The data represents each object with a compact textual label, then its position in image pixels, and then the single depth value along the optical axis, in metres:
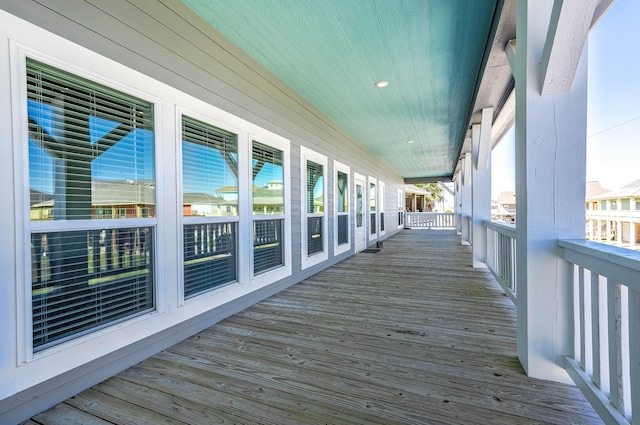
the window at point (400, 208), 13.02
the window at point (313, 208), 4.36
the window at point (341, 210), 5.60
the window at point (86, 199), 1.58
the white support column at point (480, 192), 4.59
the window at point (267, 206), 3.32
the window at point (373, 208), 8.02
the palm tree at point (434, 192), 27.55
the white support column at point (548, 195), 1.67
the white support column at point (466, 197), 7.39
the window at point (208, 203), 2.46
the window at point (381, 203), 9.00
